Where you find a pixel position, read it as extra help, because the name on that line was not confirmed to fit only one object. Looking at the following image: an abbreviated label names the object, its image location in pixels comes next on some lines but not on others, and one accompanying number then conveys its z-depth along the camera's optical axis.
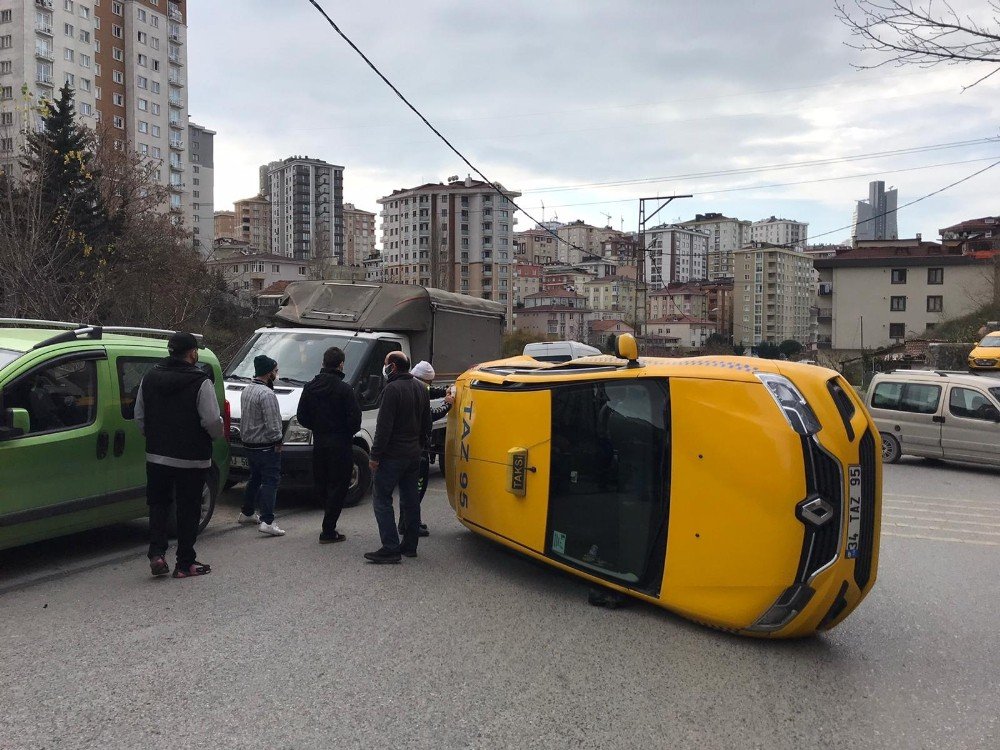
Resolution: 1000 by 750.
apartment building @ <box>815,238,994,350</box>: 65.38
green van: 5.69
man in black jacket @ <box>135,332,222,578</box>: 5.85
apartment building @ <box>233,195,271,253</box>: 181.00
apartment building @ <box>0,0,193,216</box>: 80.19
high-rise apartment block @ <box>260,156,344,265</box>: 167.38
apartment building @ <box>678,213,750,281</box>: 189.38
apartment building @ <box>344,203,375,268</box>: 181.46
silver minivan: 14.38
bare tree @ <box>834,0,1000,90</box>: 7.97
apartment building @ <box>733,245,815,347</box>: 144.00
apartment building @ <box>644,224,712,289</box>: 187.38
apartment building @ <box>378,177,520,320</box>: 129.25
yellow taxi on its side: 4.45
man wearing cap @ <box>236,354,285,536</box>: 7.56
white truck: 9.05
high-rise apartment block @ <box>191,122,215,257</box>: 112.50
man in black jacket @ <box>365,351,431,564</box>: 6.60
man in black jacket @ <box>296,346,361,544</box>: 7.38
